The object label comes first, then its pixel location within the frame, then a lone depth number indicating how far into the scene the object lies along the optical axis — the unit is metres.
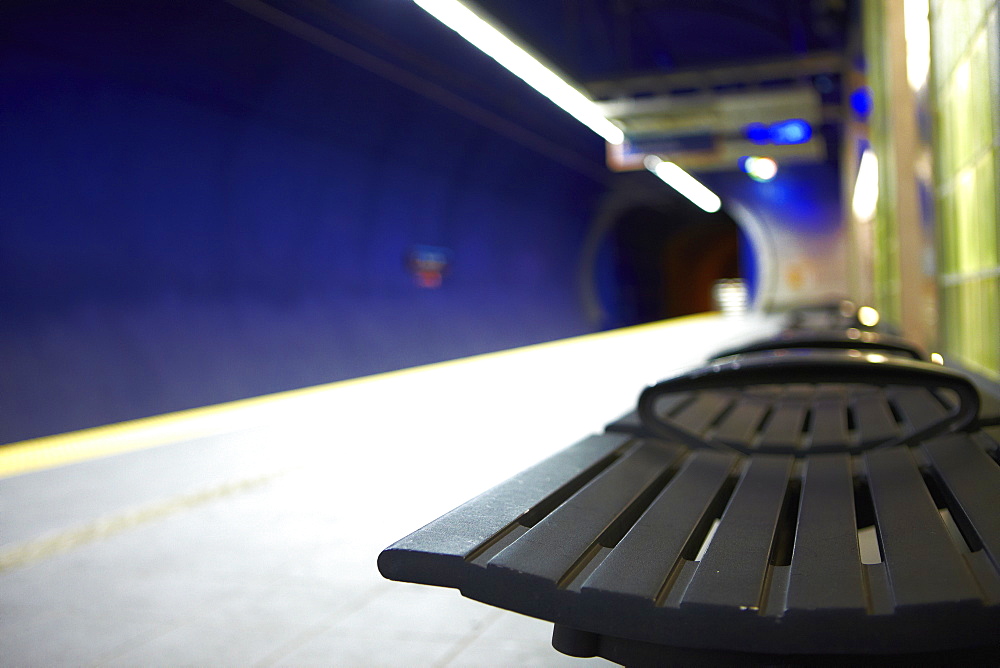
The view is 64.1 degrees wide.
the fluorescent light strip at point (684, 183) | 17.23
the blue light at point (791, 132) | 14.24
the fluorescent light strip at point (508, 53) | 5.88
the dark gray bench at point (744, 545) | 0.81
